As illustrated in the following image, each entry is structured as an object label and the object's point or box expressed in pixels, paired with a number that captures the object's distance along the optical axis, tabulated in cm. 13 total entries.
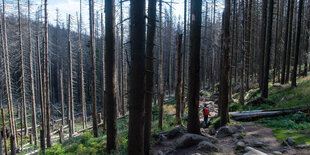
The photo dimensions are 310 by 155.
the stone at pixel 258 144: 700
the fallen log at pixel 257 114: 1096
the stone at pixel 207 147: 710
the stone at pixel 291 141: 665
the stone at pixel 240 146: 704
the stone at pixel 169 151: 766
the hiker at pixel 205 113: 1177
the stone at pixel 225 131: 891
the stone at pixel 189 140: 784
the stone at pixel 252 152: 574
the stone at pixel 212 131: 1007
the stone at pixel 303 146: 619
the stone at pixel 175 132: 973
